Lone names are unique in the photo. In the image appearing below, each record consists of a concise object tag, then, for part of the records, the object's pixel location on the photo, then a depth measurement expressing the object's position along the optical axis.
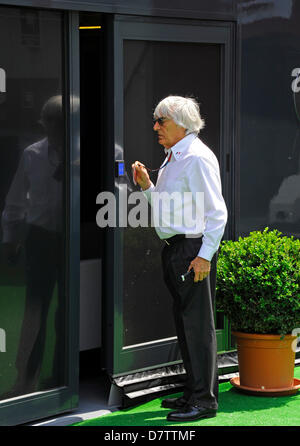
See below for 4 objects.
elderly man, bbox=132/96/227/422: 8.78
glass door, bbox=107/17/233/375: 9.91
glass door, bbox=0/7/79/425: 8.79
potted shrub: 9.76
